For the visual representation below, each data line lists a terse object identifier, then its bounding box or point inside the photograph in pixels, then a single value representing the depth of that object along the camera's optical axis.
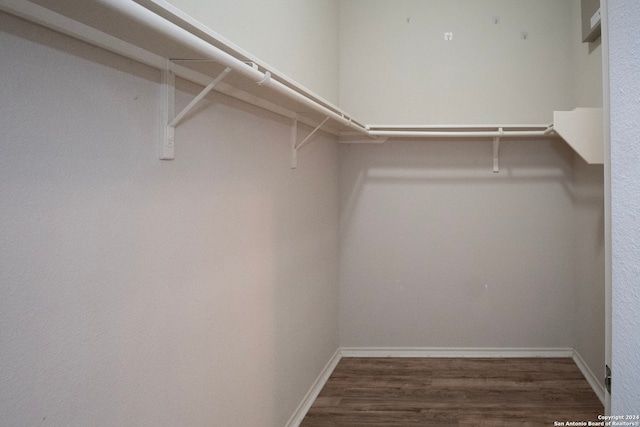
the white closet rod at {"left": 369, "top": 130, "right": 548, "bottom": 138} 2.98
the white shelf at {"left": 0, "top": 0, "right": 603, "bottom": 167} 0.85
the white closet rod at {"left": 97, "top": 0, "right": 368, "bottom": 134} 0.79
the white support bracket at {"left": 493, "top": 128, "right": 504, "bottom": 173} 3.32
